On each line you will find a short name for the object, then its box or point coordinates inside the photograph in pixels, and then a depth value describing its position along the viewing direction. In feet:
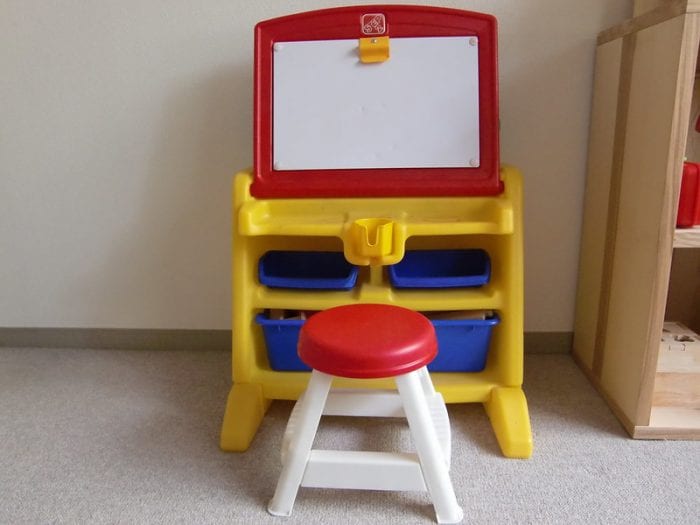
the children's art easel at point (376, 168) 3.31
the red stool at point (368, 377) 2.47
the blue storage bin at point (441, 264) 3.54
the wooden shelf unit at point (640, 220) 2.86
